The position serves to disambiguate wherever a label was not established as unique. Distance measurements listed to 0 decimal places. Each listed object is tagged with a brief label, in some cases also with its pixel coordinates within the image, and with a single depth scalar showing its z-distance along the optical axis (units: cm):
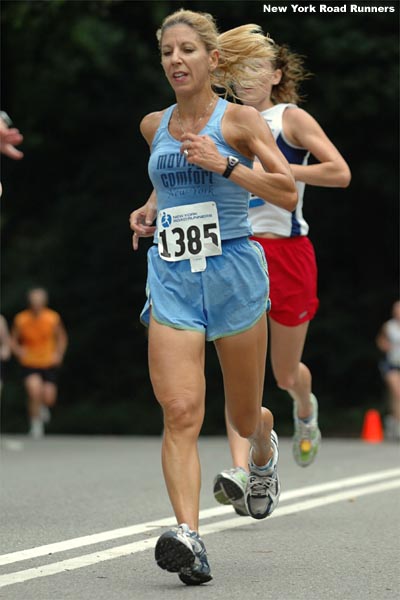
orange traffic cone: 3825
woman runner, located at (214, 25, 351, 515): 1684
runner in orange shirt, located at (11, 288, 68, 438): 4300
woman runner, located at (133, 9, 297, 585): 1227
